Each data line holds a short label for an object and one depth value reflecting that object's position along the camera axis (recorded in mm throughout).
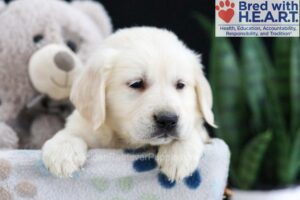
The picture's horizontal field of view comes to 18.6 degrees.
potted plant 1514
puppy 994
